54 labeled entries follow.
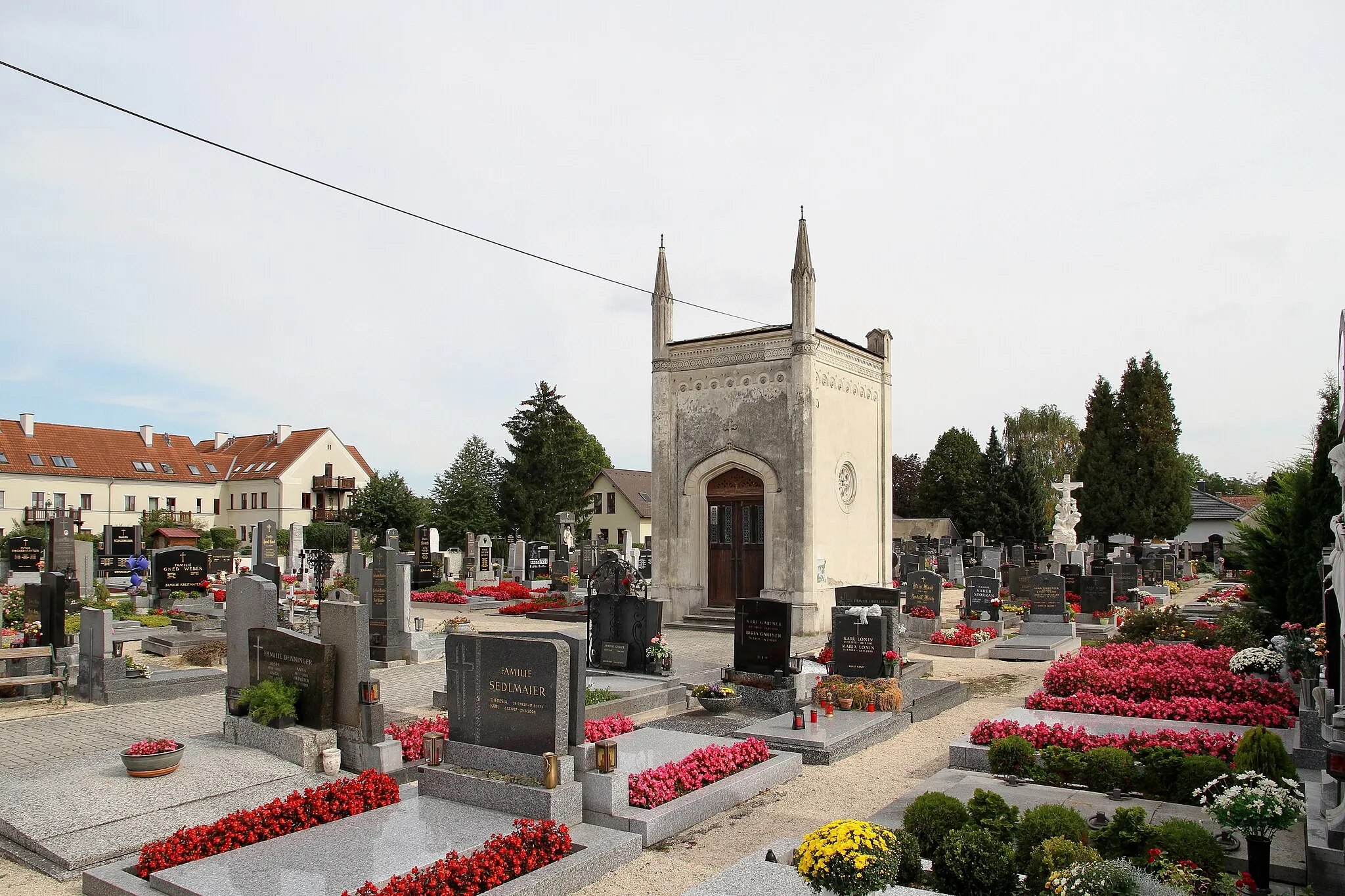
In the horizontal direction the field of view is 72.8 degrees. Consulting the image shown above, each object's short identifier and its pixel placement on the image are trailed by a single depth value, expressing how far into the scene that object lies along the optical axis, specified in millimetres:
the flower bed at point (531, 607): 26234
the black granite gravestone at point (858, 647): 12898
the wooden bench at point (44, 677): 12539
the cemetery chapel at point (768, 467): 21109
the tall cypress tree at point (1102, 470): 47938
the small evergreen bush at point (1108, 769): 8195
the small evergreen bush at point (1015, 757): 8695
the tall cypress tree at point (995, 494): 50281
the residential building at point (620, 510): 63000
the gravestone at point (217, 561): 31062
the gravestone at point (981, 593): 21531
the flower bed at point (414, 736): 9227
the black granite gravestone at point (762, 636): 12617
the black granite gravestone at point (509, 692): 7660
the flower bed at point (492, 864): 5785
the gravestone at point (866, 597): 14820
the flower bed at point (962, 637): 18422
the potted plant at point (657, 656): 13891
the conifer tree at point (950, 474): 58688
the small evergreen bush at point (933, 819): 6430
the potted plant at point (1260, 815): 5762
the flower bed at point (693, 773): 7816
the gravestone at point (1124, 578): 27266
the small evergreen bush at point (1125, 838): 6035
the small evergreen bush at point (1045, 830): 6094
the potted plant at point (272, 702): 9180
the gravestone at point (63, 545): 21750
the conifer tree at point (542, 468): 49031
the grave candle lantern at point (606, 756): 7551
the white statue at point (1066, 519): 33281
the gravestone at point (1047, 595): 19438
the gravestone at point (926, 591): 20391
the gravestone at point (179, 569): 23859
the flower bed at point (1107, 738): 8695
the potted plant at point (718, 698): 12203
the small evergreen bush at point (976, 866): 5758
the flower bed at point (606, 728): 9055
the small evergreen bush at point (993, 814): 6375
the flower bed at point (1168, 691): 10758
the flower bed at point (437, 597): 28750
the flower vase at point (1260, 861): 5777
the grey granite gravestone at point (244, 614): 10188
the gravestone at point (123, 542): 32469
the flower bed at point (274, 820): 6453
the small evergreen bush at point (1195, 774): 7844
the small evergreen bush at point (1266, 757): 7059
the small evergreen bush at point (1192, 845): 5777
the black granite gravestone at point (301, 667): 9211
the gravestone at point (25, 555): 26703
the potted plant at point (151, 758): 8070
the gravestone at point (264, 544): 25609
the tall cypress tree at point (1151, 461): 47375
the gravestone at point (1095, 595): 22312
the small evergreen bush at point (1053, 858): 5625
